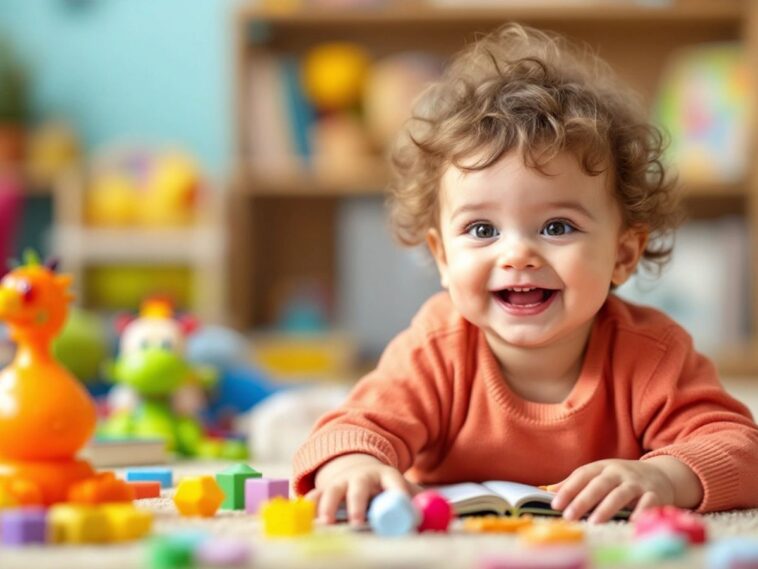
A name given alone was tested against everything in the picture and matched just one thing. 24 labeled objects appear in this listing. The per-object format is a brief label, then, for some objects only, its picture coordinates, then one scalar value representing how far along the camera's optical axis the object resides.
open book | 1.13
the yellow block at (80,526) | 1.02
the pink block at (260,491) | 1.14
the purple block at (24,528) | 1.02
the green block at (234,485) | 1.16
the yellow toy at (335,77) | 2.84
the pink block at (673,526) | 1.01
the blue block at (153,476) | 1.26
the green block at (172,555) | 0.93
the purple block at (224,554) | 0.94
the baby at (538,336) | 1.21
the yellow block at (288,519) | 1.04
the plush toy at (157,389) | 1.58
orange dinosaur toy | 1.09
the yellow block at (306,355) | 2.78
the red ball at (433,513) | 1.05
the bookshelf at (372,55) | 2.78
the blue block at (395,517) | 1.05
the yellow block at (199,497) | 1.12
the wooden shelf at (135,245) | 2.78
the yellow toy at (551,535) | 0.99
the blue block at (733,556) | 0.93
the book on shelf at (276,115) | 2.87
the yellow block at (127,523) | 1.03
